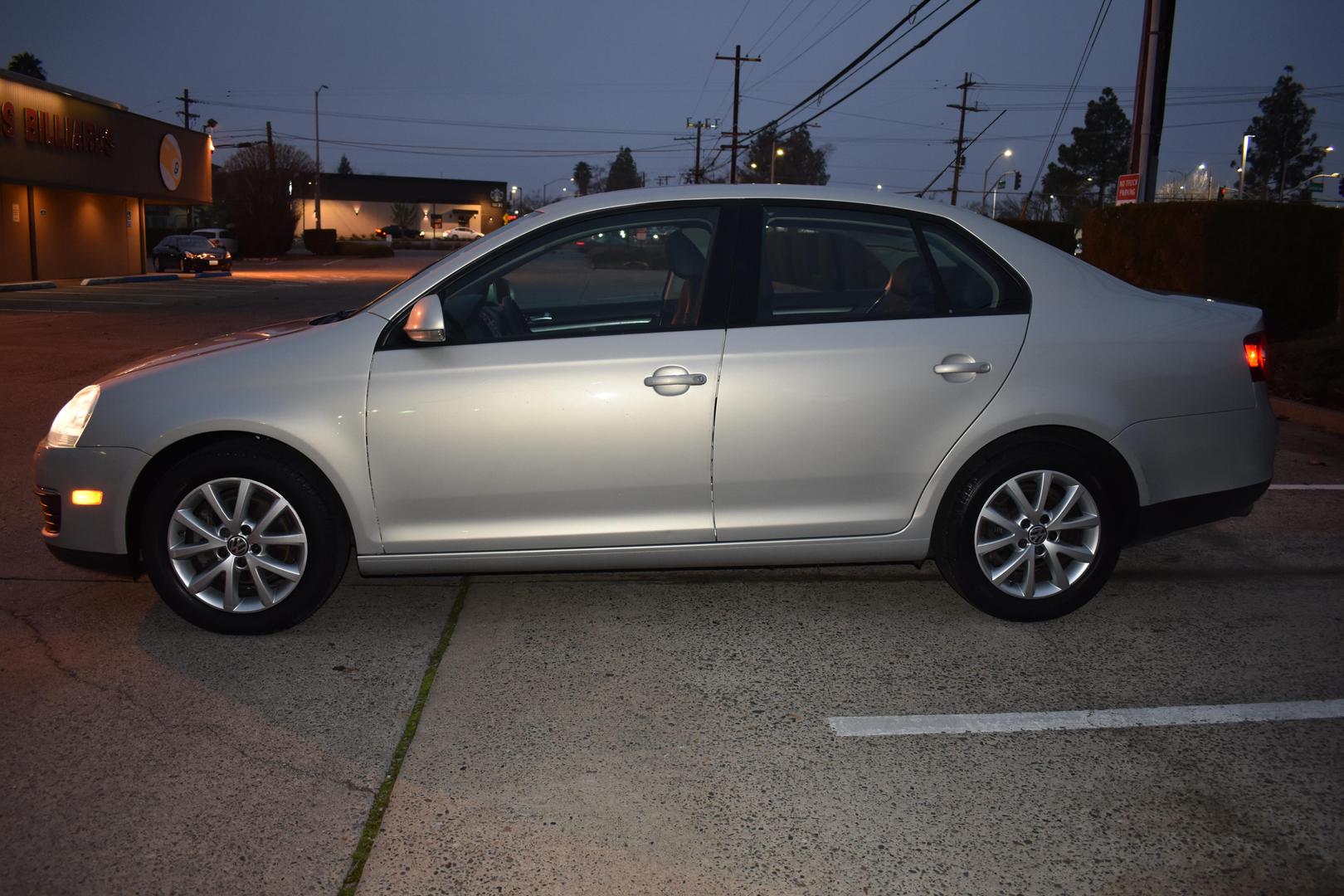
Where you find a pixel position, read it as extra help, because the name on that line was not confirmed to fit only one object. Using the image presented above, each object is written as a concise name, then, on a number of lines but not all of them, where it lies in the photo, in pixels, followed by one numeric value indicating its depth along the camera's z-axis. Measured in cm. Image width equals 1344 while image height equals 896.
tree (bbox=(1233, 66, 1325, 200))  10144
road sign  1520
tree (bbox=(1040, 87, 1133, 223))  8938
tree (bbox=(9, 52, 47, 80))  7991
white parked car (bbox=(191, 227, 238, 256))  5016
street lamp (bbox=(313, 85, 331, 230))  7488
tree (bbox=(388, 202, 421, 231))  10756
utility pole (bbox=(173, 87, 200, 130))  8744
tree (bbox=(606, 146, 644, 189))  15888
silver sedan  443
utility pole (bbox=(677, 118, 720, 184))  7631
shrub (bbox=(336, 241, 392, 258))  6819
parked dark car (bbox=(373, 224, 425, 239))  9344
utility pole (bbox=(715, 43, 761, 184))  6087
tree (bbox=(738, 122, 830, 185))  9730
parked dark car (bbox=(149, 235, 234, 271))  4219
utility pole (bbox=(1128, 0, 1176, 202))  1401
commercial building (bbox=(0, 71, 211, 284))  3104
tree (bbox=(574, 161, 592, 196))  18570
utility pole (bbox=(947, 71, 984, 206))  6589
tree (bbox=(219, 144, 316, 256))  5941
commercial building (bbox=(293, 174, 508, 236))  10888
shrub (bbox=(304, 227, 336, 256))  6738
